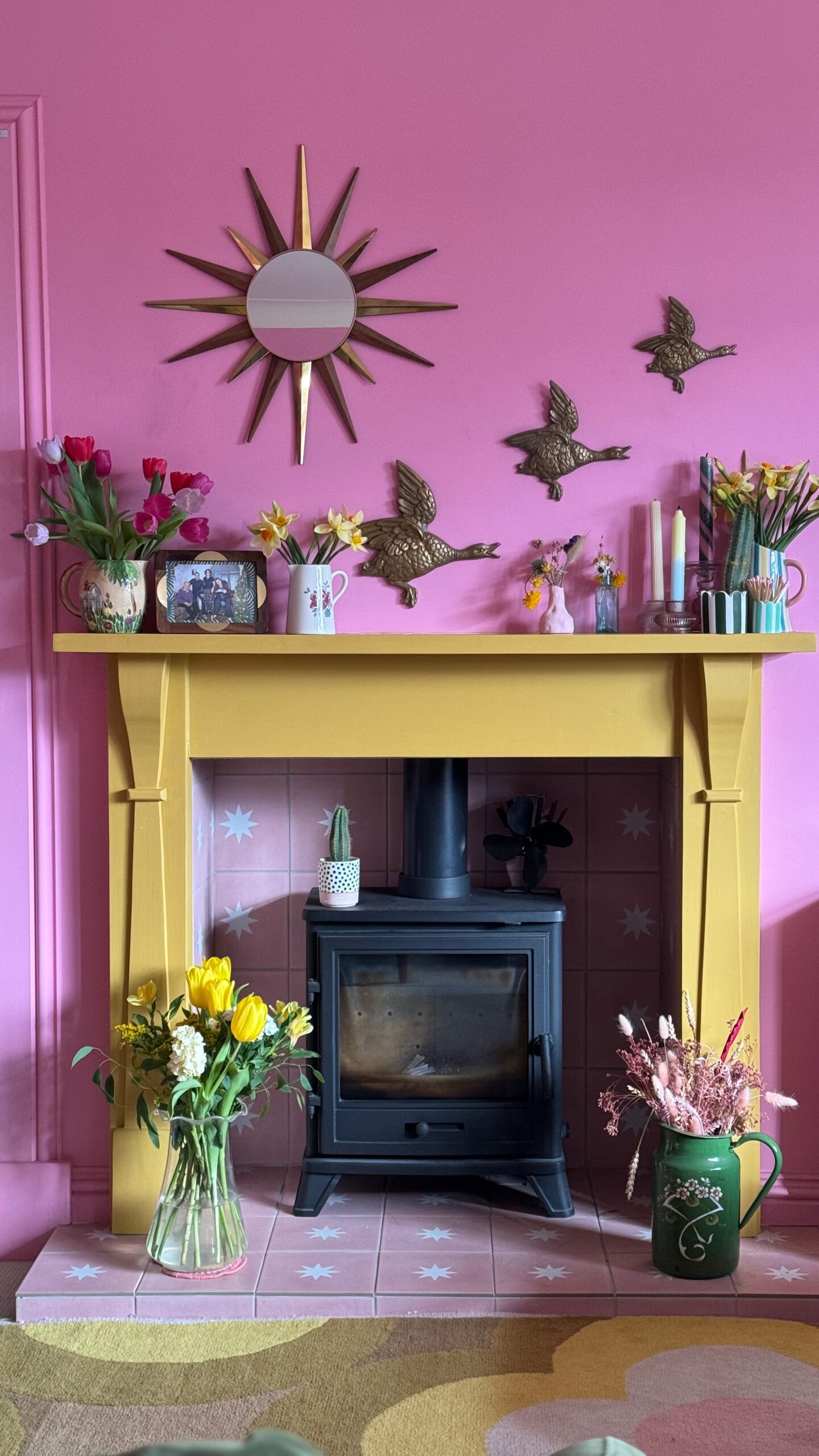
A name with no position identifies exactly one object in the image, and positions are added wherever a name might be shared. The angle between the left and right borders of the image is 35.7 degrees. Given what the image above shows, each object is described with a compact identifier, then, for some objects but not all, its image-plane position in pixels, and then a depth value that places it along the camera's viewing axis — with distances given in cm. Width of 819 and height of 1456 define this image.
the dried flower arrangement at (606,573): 249
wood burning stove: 253
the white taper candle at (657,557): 248
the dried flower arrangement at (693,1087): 233
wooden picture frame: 245
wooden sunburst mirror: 250
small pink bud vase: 246
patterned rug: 190
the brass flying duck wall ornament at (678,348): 250
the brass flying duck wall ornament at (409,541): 251
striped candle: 250
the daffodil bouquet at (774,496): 246
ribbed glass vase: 231
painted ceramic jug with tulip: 236
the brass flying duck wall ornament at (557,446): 250
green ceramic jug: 230
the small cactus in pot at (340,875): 255
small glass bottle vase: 249
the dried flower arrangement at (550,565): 249
